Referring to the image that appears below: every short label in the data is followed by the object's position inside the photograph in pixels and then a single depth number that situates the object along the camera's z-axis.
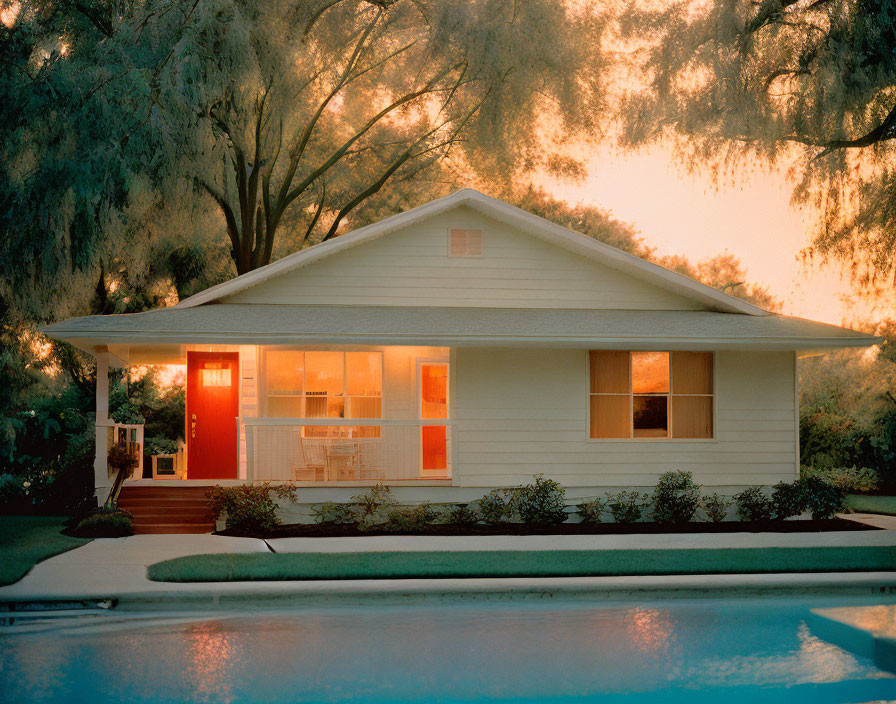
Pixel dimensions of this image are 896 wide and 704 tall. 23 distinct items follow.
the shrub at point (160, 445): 24.61
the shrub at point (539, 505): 15.54
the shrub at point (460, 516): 15.57
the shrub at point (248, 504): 14.83
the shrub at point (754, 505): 16.20
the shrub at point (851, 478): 22.23
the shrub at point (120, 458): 15.96
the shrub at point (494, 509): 15.48
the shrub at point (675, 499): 15.86
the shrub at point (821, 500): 15.98
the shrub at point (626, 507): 15.91
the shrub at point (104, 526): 14.55
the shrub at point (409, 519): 14.93
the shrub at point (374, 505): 15.08
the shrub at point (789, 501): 16.09
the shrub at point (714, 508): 16.09
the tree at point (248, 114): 13.88
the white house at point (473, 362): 15.62
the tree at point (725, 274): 53.41
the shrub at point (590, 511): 15.91
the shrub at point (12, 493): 19.55
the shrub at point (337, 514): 15.27
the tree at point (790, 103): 17.36
